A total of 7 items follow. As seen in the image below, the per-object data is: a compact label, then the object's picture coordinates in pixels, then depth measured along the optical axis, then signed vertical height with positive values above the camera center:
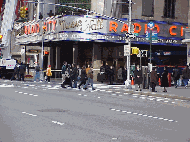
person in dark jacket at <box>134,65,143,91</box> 28.48 -0.65
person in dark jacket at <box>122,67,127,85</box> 39.44 -0.72
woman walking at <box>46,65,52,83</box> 40.90 -0.50
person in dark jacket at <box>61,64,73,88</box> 31.20 -0.81
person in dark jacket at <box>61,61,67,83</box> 31.86 -0.21
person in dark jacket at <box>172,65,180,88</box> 33.97 -0.60
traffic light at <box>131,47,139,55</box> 31.55 +1.23
